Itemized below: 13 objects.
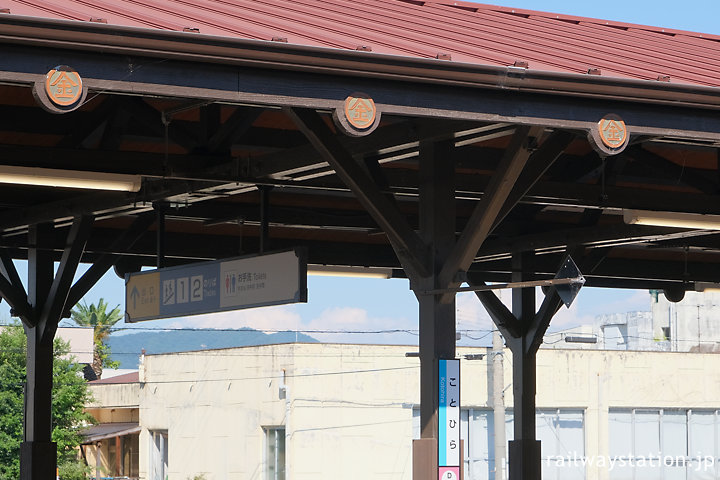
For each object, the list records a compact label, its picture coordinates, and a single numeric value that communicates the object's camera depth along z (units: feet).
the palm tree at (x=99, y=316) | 552.77
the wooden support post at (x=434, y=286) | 54.97
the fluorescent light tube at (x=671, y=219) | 68.17
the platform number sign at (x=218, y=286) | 59.66
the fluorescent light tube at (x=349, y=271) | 95.23
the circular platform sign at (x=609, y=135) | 50.23
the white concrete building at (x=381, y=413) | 233.38
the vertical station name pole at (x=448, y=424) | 54.82
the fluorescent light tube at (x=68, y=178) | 58.90
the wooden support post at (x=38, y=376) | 78.59
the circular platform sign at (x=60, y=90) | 42.34
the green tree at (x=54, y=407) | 278.63
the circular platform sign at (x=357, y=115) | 46.31
